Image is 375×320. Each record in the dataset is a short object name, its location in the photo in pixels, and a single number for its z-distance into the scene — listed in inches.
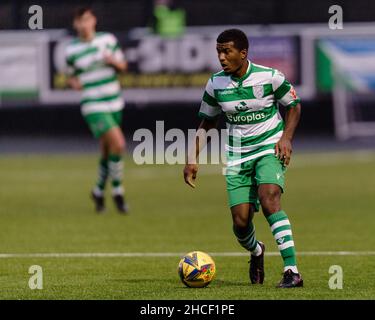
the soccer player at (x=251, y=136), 399.9
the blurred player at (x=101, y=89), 678.5
